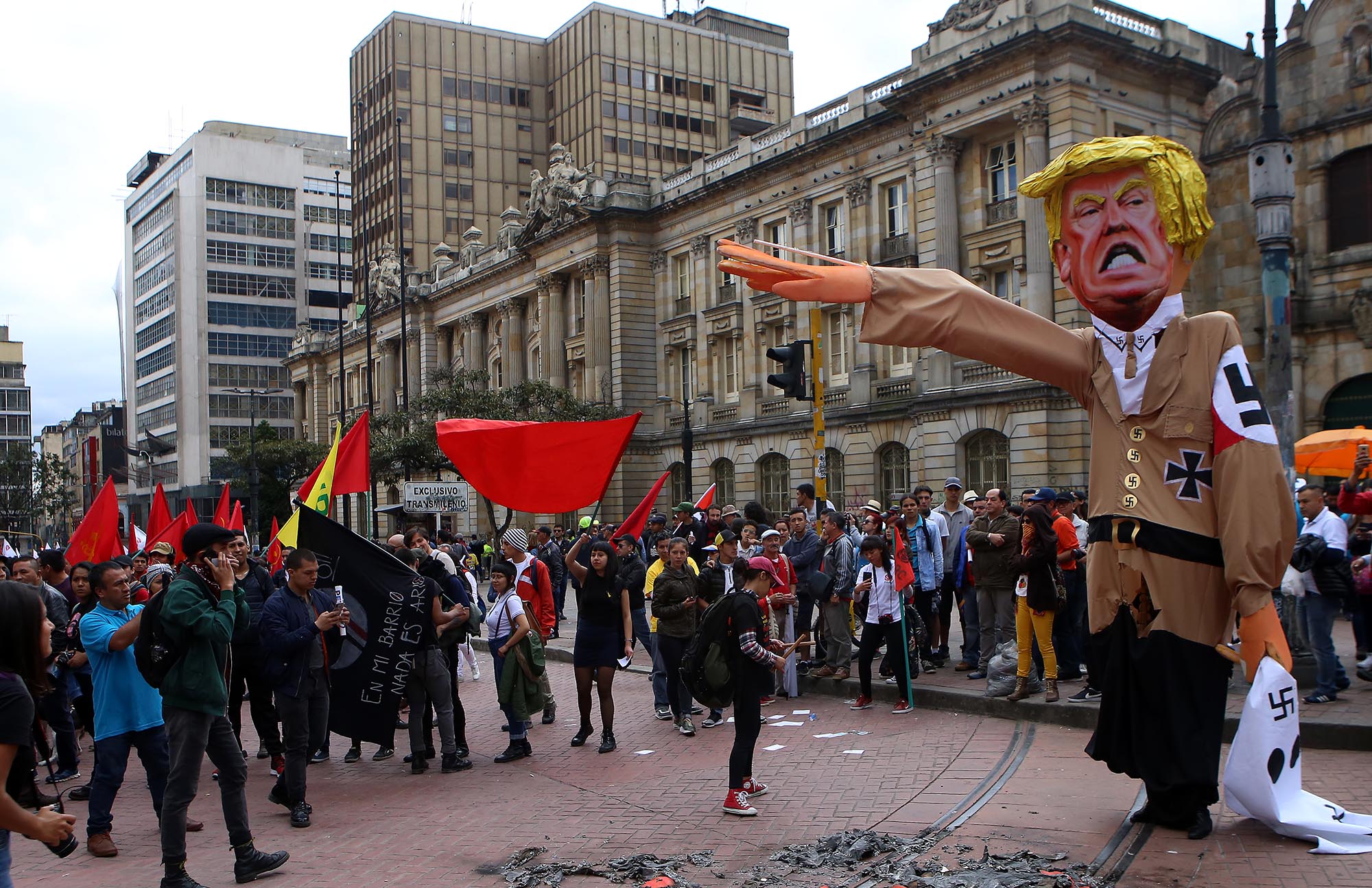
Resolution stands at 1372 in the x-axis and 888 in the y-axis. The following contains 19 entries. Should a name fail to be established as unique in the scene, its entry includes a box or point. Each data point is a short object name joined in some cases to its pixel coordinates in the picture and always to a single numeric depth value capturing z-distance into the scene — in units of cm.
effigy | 589
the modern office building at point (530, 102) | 6862
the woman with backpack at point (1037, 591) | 985
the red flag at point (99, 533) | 1383
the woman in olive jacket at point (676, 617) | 1059
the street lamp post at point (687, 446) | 2800
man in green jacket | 634
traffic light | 1336
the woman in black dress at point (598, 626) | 1022
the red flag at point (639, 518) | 1411
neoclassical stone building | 2828
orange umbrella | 1559
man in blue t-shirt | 736
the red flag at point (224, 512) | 1658
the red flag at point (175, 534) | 1503
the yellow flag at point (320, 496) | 1080
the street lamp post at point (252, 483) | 4336
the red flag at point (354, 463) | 1177
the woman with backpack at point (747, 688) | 742
